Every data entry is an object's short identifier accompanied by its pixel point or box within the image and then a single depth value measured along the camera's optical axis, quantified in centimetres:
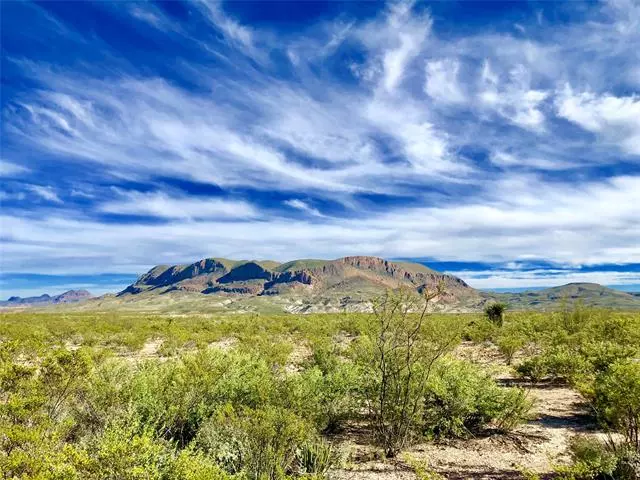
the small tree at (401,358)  1002
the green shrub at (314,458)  855
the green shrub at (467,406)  1127
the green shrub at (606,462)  748
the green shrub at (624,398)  780
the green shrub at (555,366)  1590
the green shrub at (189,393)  1010
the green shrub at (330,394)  1018
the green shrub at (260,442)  766
